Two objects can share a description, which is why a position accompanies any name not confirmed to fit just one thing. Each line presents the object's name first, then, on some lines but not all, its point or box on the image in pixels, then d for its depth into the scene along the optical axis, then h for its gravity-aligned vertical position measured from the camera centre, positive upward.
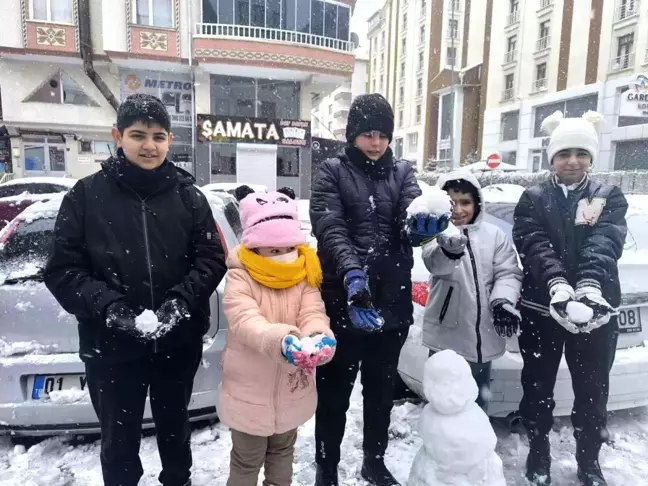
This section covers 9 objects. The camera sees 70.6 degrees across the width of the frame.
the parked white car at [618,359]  2.61 -1.01
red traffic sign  10.86 +0.58
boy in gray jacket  2.38 -0.49
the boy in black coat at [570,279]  2.21 -0.44
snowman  1.82 -1.00
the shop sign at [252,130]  18.88 +2.15
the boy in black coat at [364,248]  2.19 -0.31
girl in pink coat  1.88 -0.57
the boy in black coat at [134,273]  1.82 -0.39
